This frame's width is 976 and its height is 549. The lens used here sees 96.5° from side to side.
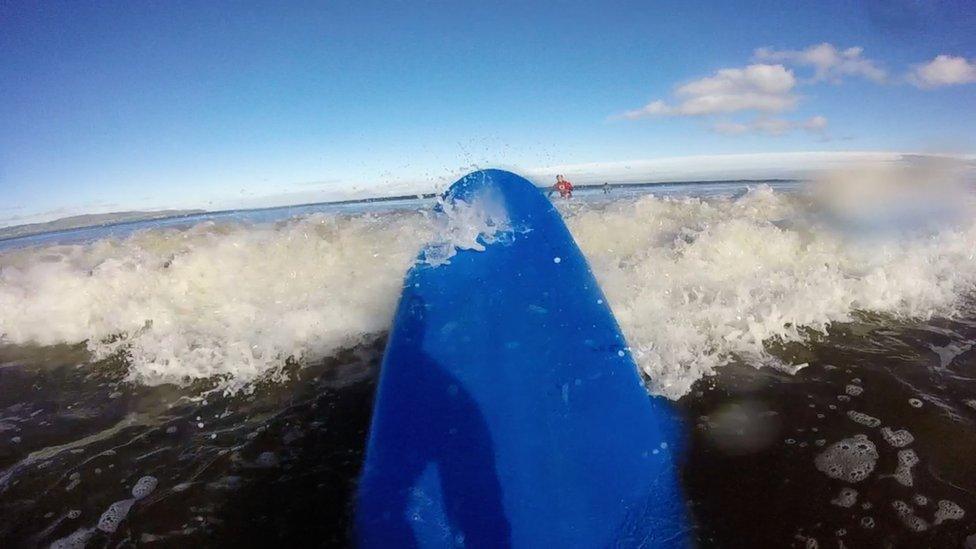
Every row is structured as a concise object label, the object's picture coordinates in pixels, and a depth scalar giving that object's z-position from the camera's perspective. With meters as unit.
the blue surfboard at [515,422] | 2.48
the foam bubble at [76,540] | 2.66
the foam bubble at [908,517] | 2.41
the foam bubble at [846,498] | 2.60
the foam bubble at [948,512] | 2.45
